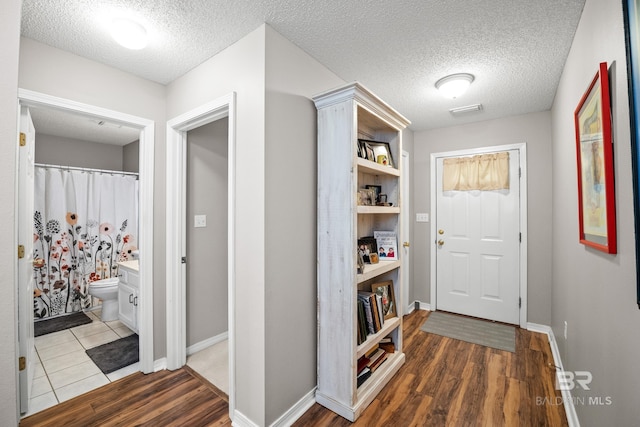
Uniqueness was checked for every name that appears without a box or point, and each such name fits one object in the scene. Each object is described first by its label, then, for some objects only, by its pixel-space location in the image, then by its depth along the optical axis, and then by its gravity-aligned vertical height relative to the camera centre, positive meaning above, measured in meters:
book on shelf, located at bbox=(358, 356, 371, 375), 2.01 -1.10
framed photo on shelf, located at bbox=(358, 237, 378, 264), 2.22 -0.27
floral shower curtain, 3.55 -0.20
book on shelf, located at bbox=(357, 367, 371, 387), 1.97 -1.16
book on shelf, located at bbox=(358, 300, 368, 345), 1.97 -0.79
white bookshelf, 1.79 -0.23
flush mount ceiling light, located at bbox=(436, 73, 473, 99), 2.27 +1.09
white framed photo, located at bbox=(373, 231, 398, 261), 2.37 -0.26
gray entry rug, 2.82 -1.30
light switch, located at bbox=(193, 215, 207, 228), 2.55 -0.04
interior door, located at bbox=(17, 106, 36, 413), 1.77 -0.22
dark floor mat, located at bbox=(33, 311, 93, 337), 3.19 -1.28
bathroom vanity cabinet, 2.89 -0.85
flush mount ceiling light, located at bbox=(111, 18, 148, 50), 1.59 +1.08
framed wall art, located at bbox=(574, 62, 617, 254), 1.07 +0.20
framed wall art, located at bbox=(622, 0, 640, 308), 0.76 +0.36
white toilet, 3.34 -0.94
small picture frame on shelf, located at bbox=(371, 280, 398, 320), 2.29 -0.69
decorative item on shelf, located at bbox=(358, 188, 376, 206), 2.18 +0.15
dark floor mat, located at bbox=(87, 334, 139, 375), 2.40 -1.27
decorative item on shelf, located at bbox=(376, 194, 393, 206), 2.44 +0.14
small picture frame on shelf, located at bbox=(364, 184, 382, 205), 2.40 +0.22
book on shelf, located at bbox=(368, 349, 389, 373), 2.11 -1.15
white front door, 3.23 -0.45
